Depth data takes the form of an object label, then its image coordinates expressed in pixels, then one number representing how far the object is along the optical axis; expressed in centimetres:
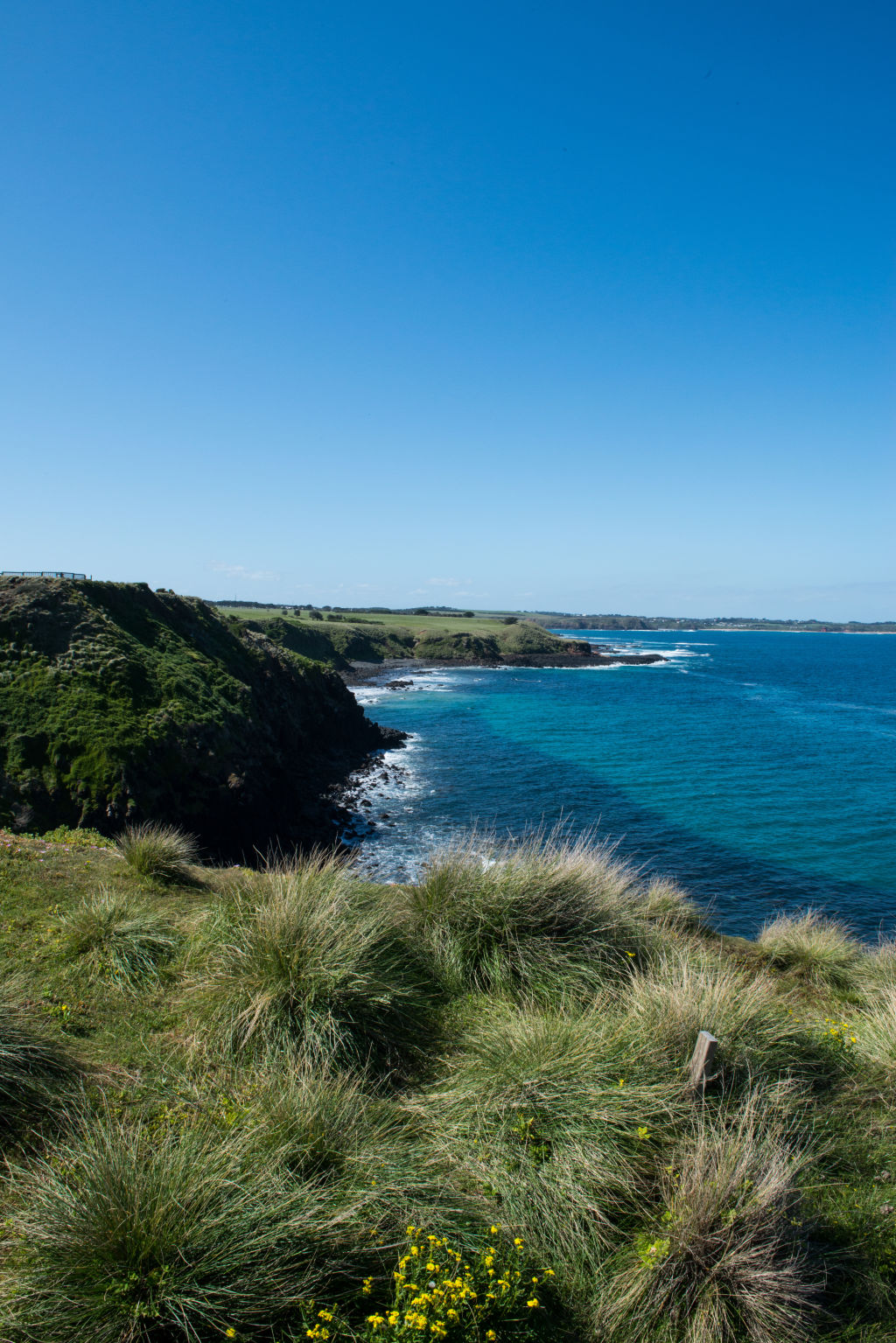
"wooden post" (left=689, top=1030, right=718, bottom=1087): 497
